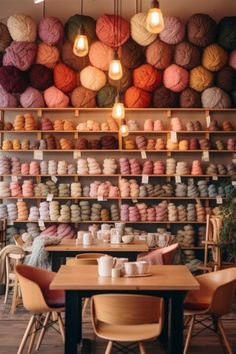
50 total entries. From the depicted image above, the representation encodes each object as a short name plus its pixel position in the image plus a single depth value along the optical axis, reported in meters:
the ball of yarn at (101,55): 8.59
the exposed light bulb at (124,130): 8.00
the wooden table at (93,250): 5.98
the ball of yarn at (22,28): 8.53
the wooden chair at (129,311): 3.43
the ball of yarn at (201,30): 8.48
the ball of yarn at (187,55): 8.50
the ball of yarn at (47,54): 8.61
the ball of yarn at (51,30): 8.55
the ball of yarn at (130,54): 8.62
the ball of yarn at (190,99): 8.56
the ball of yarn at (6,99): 8.60
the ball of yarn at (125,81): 8.68
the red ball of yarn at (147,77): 8.57
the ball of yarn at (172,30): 8.48
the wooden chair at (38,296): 4.27
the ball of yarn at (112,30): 8.54
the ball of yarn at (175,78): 8.50
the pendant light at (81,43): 5.66
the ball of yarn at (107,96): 8.62
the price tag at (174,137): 8.57
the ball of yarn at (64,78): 8.62
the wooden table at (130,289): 3.70
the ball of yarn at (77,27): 8.62
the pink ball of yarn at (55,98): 8.60
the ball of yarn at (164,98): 8.57
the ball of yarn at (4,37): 8.62
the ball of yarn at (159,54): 8.55
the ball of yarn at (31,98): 8.58
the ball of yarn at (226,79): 8.53
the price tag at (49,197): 8.53
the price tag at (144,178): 8.59
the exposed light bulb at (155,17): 4.47
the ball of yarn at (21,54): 8.47
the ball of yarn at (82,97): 8.62
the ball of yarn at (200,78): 8.52
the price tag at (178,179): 8.61
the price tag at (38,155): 8.61
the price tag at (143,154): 8.64
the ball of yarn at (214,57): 8.50
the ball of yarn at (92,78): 8.58
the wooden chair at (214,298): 4.24
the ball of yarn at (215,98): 8.49
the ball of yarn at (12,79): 8.44
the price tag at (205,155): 8.62
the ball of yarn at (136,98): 8.60
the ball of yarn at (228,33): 8.49
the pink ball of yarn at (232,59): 8.52
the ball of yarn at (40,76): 8.52
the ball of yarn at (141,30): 8.50
